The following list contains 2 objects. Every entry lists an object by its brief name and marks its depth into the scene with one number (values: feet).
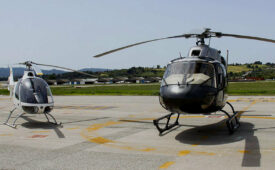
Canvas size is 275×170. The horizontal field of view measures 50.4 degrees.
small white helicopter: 43.73
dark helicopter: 30.37
